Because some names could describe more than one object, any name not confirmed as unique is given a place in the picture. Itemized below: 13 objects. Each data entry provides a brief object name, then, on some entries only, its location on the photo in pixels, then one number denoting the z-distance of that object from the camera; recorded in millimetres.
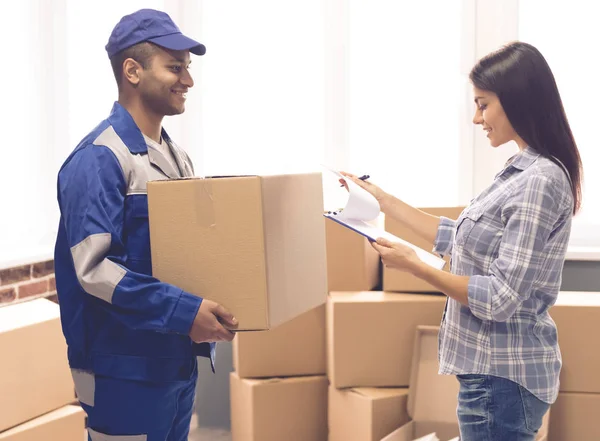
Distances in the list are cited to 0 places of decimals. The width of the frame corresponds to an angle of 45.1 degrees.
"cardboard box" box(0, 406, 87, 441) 1973
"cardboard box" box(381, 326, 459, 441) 2475
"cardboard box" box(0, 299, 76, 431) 1961
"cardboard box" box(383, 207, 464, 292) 2574
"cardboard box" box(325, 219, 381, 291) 2695
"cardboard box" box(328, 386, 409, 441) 2480
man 1367
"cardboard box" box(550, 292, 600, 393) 2373
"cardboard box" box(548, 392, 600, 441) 2402
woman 1427
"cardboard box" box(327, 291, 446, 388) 2551
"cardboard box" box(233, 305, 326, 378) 2762
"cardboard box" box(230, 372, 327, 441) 2713
